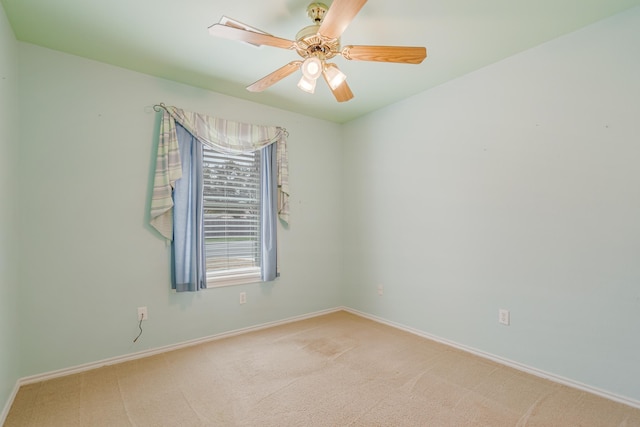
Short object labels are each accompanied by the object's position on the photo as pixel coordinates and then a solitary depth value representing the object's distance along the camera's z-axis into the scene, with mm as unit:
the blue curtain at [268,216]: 3434
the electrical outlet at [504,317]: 2541
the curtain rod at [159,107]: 2824
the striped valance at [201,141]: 2762
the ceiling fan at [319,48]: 1669
